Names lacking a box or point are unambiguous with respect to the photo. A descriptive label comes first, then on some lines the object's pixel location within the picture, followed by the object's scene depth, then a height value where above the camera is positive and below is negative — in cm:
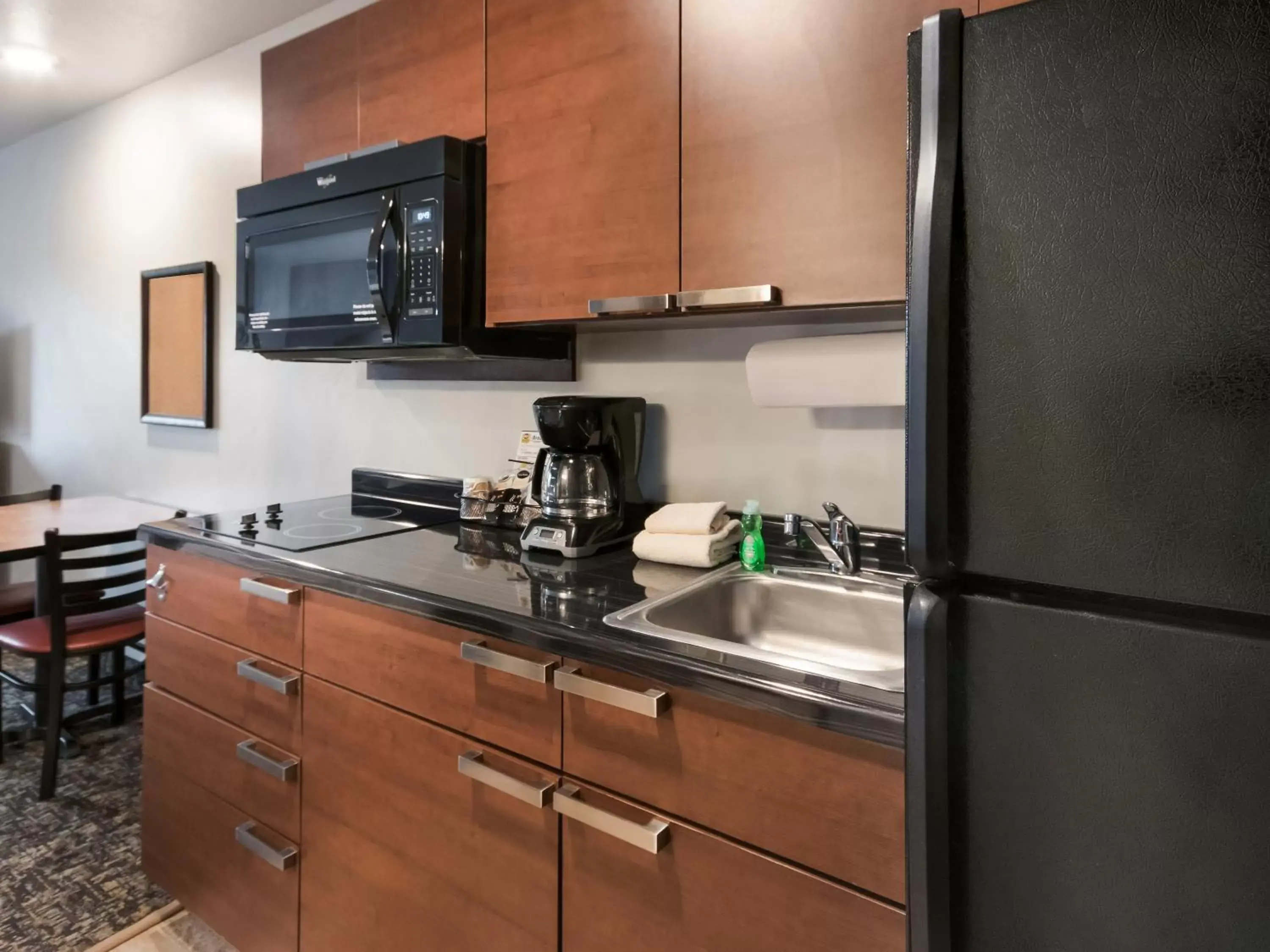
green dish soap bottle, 151 -14
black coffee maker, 163 +0
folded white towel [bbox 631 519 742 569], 150 -15
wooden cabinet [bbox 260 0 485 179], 170 +94
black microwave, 169 +50
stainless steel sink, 135 -25
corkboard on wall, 292 +50
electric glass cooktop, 176 -12
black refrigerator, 58 +0
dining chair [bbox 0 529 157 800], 229 -50
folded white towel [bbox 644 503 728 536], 154 -9
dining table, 249 -17
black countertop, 91 -21
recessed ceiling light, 283 +155
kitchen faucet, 143 -13
